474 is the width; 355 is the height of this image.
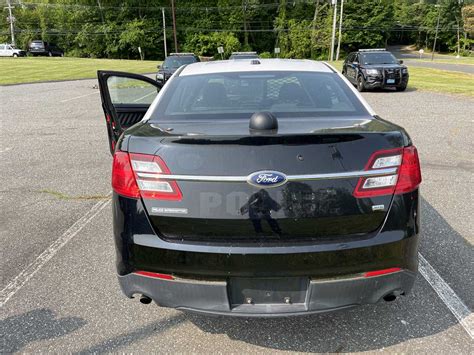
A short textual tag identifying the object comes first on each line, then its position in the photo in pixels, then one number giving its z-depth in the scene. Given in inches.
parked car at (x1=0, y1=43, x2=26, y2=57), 2081.7
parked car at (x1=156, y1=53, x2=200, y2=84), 639.8
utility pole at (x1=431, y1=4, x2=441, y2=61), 2992.1
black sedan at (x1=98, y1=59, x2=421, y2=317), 78.6
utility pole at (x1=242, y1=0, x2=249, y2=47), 2758.4
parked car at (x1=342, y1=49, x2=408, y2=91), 625.6
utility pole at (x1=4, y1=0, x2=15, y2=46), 2581.2
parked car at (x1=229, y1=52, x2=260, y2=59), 857.5
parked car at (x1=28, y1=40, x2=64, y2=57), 2209.6
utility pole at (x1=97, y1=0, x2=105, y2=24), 2669.8
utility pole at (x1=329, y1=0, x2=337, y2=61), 1736.0
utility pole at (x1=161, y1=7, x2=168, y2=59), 2491.6
